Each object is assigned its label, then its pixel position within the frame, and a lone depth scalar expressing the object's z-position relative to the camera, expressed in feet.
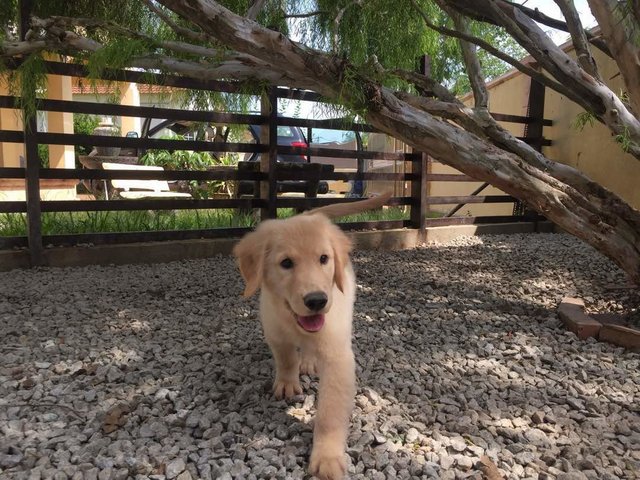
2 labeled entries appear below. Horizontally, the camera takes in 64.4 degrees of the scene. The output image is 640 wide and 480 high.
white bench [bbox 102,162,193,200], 26.55
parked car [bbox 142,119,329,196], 24.04
